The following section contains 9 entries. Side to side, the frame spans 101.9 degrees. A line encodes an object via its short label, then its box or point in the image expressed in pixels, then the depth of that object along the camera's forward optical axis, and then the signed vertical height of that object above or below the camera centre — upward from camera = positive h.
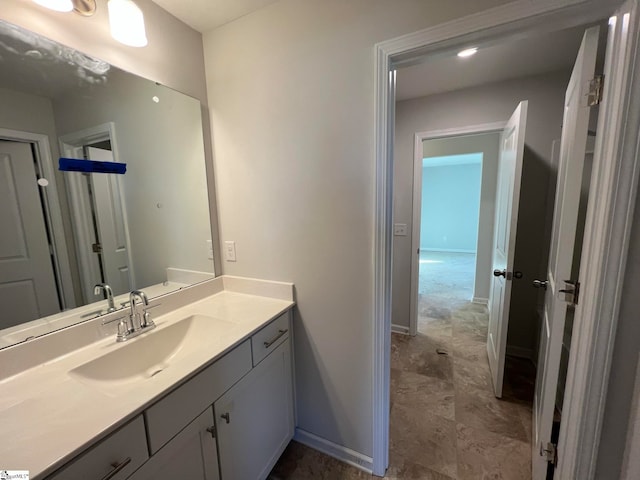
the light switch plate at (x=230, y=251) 1.63 -0.28
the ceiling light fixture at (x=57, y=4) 0.91 +0.73
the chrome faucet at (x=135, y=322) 1.11 -0.50
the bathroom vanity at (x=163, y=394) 0.65 -0.57
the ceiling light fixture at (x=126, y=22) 1.06 +0.77
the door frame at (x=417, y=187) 2.29 +0.15
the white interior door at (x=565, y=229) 0.94 -0.12
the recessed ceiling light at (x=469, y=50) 1.04 +0.60
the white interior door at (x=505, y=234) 1.64 -0.23
